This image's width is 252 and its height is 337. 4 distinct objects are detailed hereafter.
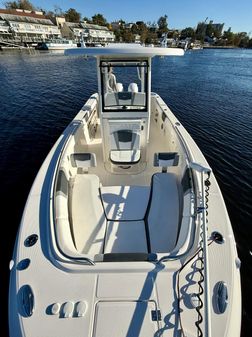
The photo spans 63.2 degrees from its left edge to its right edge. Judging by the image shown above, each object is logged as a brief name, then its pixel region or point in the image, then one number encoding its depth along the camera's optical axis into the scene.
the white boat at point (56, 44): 44.11
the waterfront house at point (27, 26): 47.34
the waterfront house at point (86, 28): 58.92
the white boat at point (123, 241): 1.63
